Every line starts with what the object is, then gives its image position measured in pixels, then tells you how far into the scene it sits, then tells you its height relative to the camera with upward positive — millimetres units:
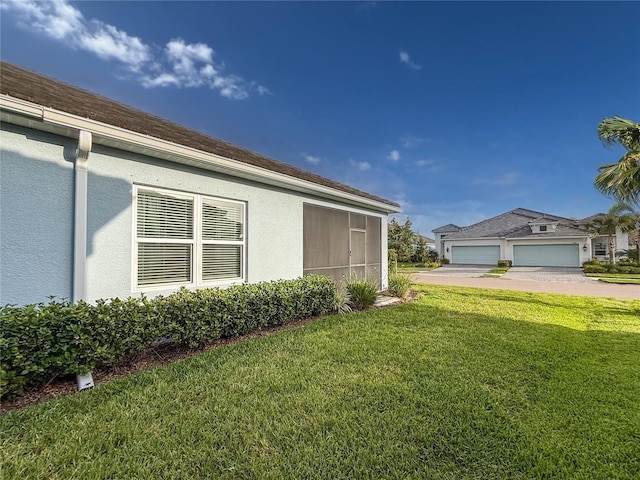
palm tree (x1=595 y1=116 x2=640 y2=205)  8969 +2820
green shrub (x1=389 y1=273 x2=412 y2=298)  10258 -1328
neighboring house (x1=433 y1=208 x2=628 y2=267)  27125 +683
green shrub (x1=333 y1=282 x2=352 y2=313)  7750 -1447
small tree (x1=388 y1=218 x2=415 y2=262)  22516 +940
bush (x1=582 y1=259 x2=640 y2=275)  21922 -1465
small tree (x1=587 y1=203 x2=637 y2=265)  23891 +2264
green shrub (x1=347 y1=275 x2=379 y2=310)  8211 -1321
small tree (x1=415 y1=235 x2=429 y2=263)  32497 -225
